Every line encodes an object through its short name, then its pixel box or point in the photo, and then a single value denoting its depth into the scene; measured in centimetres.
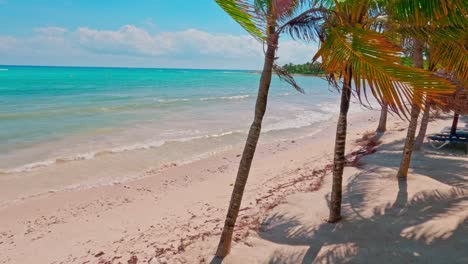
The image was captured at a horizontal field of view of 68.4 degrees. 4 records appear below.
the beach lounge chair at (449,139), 1084
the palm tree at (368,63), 278
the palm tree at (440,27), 322
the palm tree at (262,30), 339
